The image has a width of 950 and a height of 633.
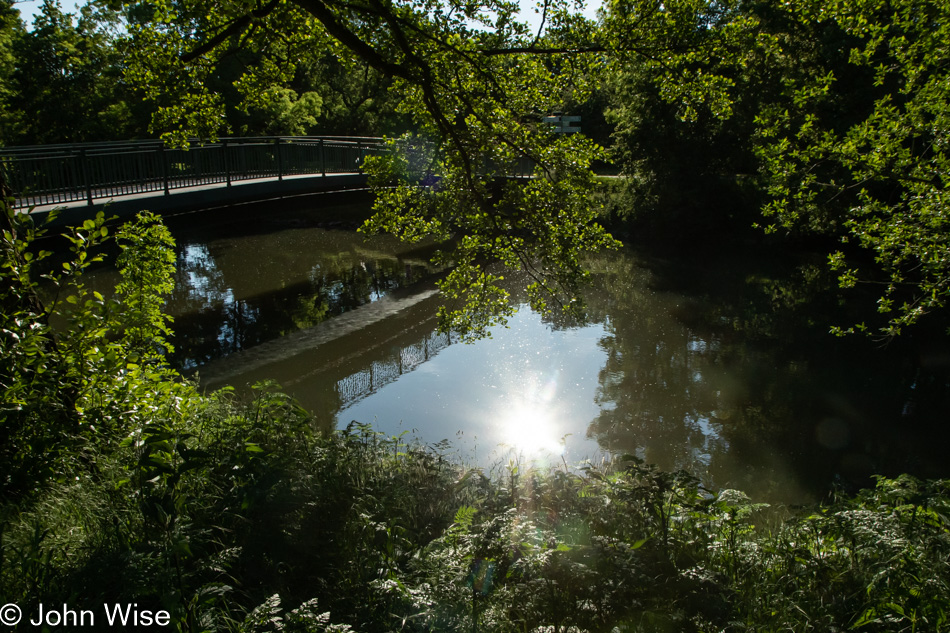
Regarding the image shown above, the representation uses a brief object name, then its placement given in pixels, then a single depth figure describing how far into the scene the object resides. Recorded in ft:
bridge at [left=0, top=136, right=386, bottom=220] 40.01
